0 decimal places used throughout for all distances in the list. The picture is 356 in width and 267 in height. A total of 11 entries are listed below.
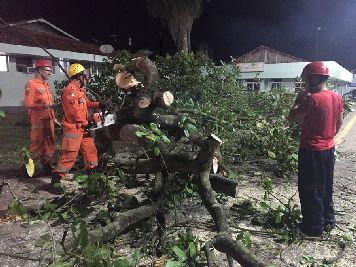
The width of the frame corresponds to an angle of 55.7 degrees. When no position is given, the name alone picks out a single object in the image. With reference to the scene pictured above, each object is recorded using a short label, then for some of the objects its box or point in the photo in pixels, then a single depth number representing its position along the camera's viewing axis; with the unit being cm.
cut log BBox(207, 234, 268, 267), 243
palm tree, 1964
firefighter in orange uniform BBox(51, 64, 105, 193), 477
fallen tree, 291
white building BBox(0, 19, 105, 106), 1621
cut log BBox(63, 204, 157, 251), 270
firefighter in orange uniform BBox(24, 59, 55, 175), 540
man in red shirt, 338
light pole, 3913
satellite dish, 967
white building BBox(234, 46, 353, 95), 2678
